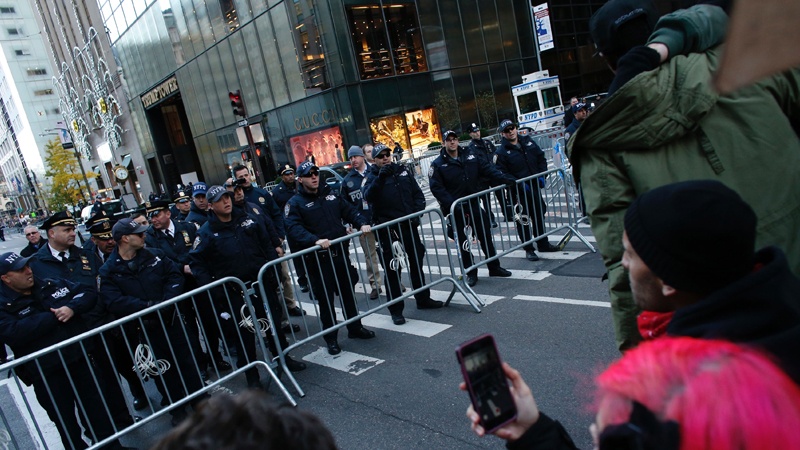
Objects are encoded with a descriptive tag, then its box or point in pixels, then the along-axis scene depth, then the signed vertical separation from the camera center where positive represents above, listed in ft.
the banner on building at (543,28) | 84.61 +10.78
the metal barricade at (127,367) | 14.21 -5.54
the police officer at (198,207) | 24.54 -1.81
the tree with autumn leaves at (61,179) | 162.30 +6.36
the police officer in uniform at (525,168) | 25.36 -3.61
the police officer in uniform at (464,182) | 23.58 -3.41
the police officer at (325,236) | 19.27 -3.64
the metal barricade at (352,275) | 18.98 -5.53
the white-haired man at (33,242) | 27.90 -1.99
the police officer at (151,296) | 15.92 -3.53
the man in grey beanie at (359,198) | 24.45 -3.25
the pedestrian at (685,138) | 6.31 -0.99
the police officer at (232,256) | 17.48 -3.18
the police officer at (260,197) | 27.53 -2.25
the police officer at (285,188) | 30.40 -2.26
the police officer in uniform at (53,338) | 14.06 -3.74
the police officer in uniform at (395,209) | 21.11 -3.60
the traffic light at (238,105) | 52.12 +5.64
